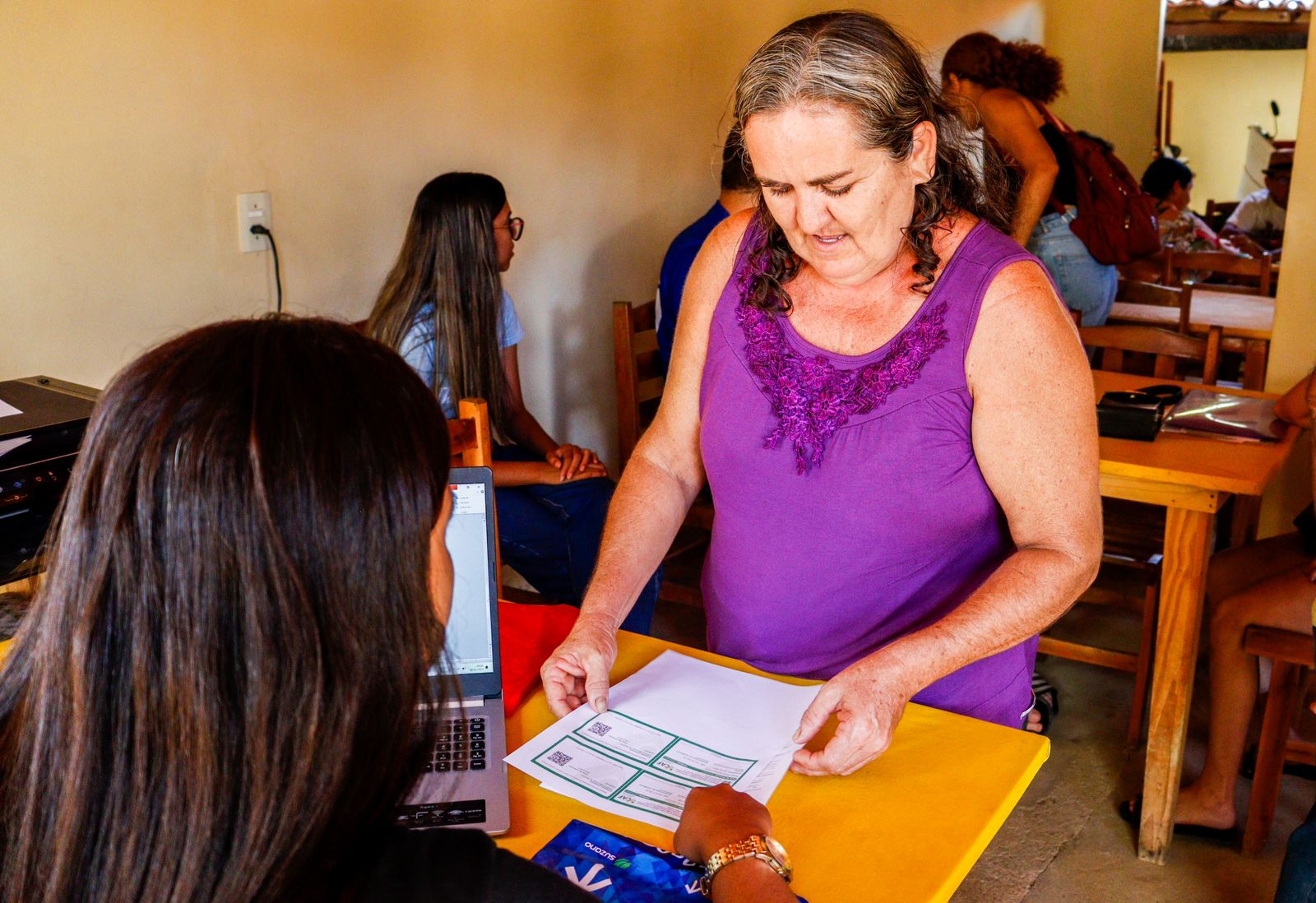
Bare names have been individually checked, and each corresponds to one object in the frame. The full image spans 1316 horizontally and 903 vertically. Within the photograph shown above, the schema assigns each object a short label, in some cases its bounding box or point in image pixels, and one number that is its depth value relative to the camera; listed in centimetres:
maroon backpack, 419
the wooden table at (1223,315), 419
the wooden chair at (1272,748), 239
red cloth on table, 144
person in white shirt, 754
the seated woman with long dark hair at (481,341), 287
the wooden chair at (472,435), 189
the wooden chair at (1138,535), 283
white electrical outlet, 271
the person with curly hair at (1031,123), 403
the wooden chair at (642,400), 316
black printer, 174
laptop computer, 122
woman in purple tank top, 133
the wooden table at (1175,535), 225
